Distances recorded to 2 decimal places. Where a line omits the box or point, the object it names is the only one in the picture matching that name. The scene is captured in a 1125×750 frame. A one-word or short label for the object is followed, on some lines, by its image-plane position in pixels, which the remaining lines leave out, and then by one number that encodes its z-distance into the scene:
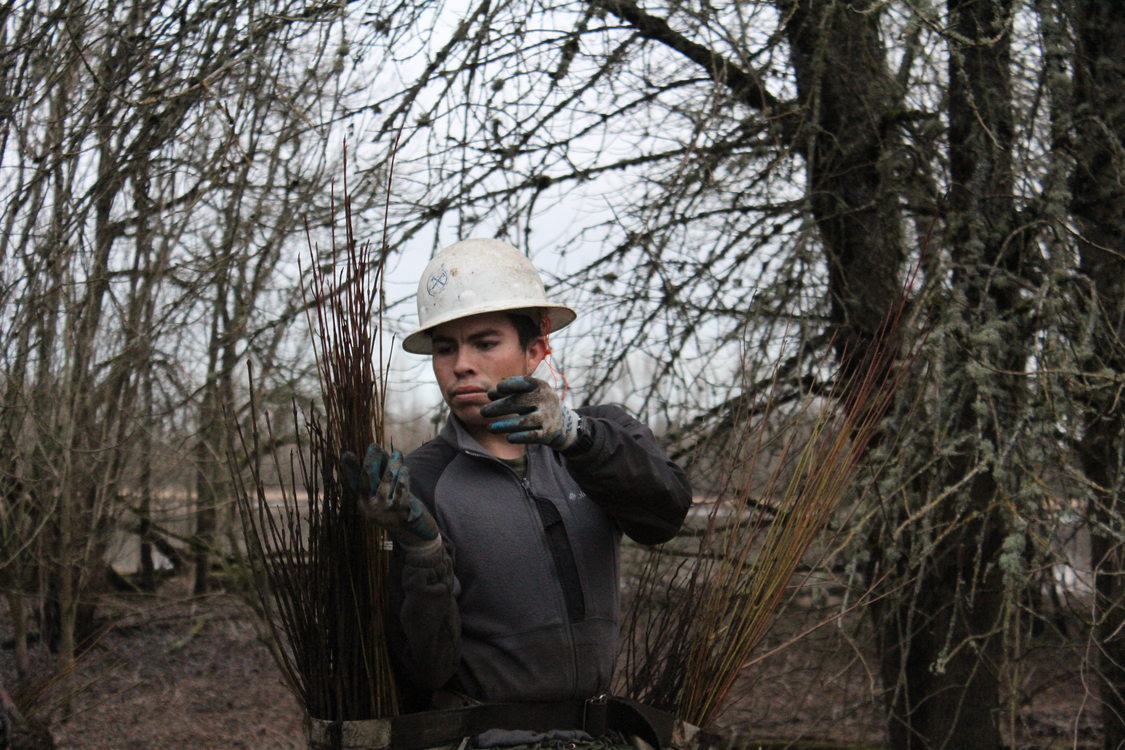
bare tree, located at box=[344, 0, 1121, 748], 3.99
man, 2.14
